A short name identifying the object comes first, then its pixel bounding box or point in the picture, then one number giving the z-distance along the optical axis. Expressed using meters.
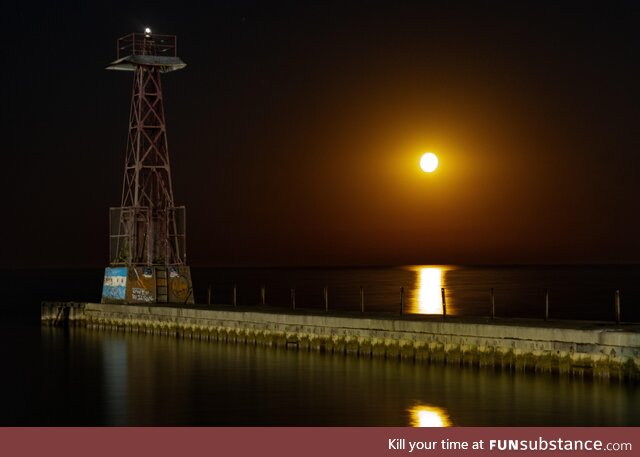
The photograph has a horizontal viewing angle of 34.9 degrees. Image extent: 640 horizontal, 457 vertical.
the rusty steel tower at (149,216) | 55.34
